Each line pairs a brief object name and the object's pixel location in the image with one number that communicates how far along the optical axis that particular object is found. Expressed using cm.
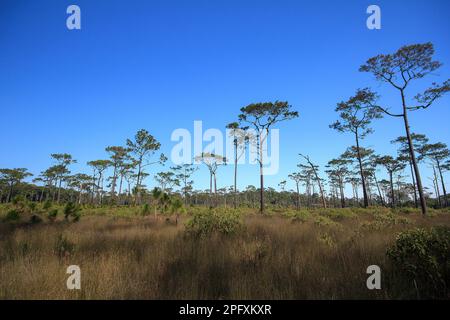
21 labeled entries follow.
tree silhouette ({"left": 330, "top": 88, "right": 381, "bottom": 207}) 1786
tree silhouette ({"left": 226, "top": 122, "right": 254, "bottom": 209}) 2758
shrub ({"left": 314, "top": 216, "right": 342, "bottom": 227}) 866
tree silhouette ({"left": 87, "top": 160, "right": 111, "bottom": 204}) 4471
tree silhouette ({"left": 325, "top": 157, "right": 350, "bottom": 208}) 3781
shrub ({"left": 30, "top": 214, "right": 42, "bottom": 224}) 999
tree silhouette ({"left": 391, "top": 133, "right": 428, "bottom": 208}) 2852
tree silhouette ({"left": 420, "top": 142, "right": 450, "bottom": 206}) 3127
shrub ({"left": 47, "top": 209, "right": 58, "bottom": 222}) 1043
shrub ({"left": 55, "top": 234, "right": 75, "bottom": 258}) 480
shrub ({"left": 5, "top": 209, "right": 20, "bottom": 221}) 904
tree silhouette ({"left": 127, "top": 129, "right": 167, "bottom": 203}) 3150
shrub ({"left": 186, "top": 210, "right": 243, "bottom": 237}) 695
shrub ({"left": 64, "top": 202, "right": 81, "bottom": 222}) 1133
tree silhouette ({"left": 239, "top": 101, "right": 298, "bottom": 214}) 2231
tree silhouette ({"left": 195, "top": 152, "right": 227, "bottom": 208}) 3919
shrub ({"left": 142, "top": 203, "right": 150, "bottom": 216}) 1535
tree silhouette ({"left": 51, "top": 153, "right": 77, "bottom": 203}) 4678
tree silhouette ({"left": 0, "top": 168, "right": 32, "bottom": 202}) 5138
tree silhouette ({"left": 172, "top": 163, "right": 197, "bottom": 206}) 5145
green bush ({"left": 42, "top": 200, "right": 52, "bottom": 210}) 1229
